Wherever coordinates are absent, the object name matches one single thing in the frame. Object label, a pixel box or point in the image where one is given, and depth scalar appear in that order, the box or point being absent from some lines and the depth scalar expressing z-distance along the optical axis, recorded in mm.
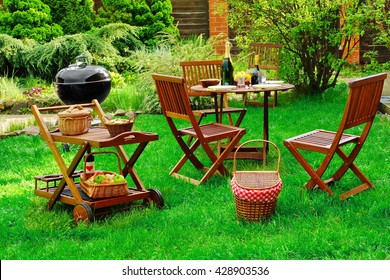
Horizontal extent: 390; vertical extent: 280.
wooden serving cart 5270
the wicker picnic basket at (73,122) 5445
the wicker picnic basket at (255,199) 5055
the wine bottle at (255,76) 7152
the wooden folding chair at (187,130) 6113
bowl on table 7175
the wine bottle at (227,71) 7223
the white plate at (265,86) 6895
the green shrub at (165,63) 10469
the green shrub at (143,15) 14633
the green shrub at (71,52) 12648
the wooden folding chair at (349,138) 5387
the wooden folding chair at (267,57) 10328
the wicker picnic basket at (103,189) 5410
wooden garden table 6723
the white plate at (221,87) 6816
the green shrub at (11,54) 12820
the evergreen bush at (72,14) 14578
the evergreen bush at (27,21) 13992
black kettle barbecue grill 8211
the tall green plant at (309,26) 10062
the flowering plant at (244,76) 7027
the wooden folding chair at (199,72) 8500
